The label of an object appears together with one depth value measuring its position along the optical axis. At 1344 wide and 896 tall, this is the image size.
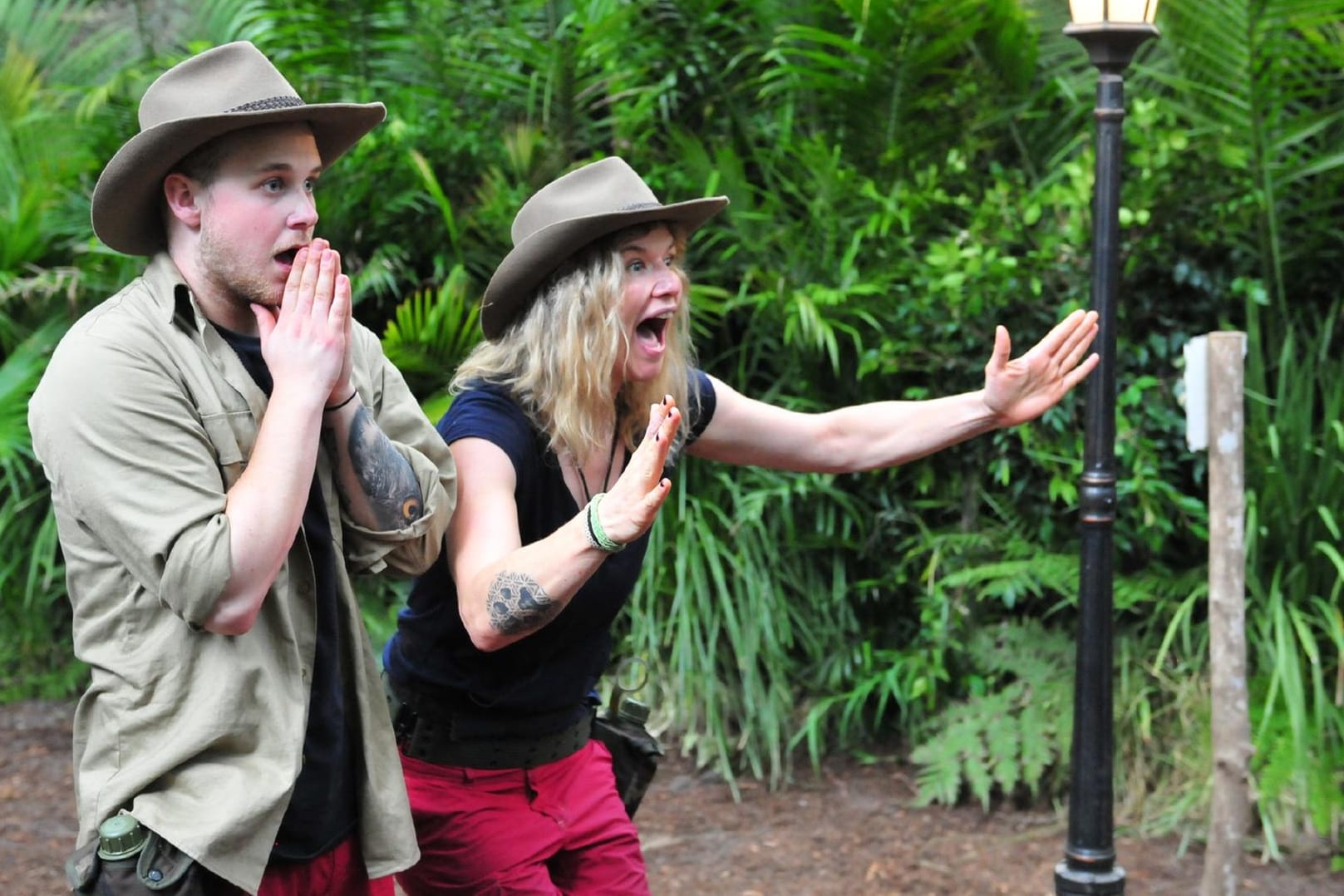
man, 4.74
